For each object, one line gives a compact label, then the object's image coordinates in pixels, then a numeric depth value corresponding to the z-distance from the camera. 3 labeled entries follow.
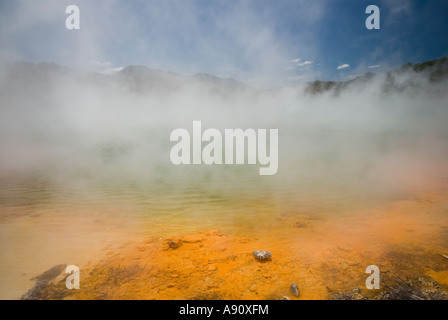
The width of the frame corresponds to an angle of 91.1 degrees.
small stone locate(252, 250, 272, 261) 4.27
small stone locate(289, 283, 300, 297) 3.38
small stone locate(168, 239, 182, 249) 4.90
